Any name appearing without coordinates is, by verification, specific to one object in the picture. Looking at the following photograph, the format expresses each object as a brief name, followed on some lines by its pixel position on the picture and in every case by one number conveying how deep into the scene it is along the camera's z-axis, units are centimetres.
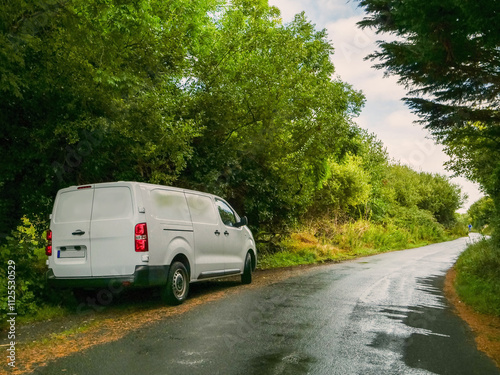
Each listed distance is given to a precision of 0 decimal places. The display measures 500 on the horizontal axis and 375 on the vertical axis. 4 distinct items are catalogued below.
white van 732
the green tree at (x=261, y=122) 1378
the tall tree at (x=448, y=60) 619
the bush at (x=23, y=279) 707
